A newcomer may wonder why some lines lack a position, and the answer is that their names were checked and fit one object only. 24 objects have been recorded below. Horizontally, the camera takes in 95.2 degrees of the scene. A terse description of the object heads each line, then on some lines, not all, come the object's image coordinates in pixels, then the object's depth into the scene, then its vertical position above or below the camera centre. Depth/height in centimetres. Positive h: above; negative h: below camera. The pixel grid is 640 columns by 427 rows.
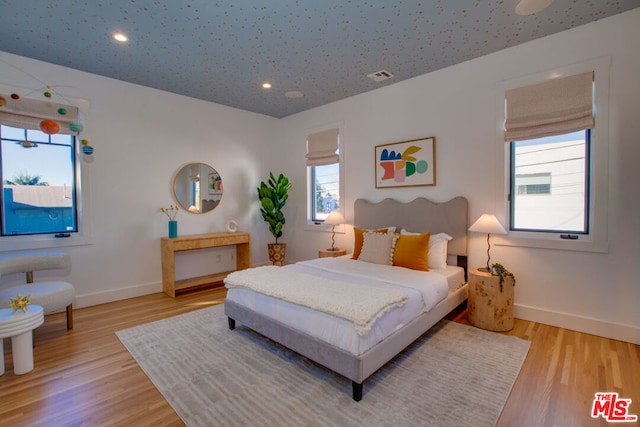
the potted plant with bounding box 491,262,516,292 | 290 -68
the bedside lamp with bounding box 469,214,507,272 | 301 -21
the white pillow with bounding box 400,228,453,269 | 336 -52
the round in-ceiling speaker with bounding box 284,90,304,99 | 439 +173
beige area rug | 179 -127
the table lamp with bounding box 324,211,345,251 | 453 -19
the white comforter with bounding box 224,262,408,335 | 196 -68
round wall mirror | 453 +33
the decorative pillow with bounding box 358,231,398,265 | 346 -50
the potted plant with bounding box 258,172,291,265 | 528 +0
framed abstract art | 380 +59
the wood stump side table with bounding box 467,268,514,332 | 288 -97
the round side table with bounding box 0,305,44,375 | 217 -95
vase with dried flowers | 425 -14
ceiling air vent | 373 +171
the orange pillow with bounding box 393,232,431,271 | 321 -51
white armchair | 271 -76
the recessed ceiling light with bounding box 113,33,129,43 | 285 +170
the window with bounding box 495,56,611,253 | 274 +49
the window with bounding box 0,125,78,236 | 330 +32
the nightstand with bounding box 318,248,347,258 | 439 -70
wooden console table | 406 -64
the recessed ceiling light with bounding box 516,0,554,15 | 238 +166
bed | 196 -84
